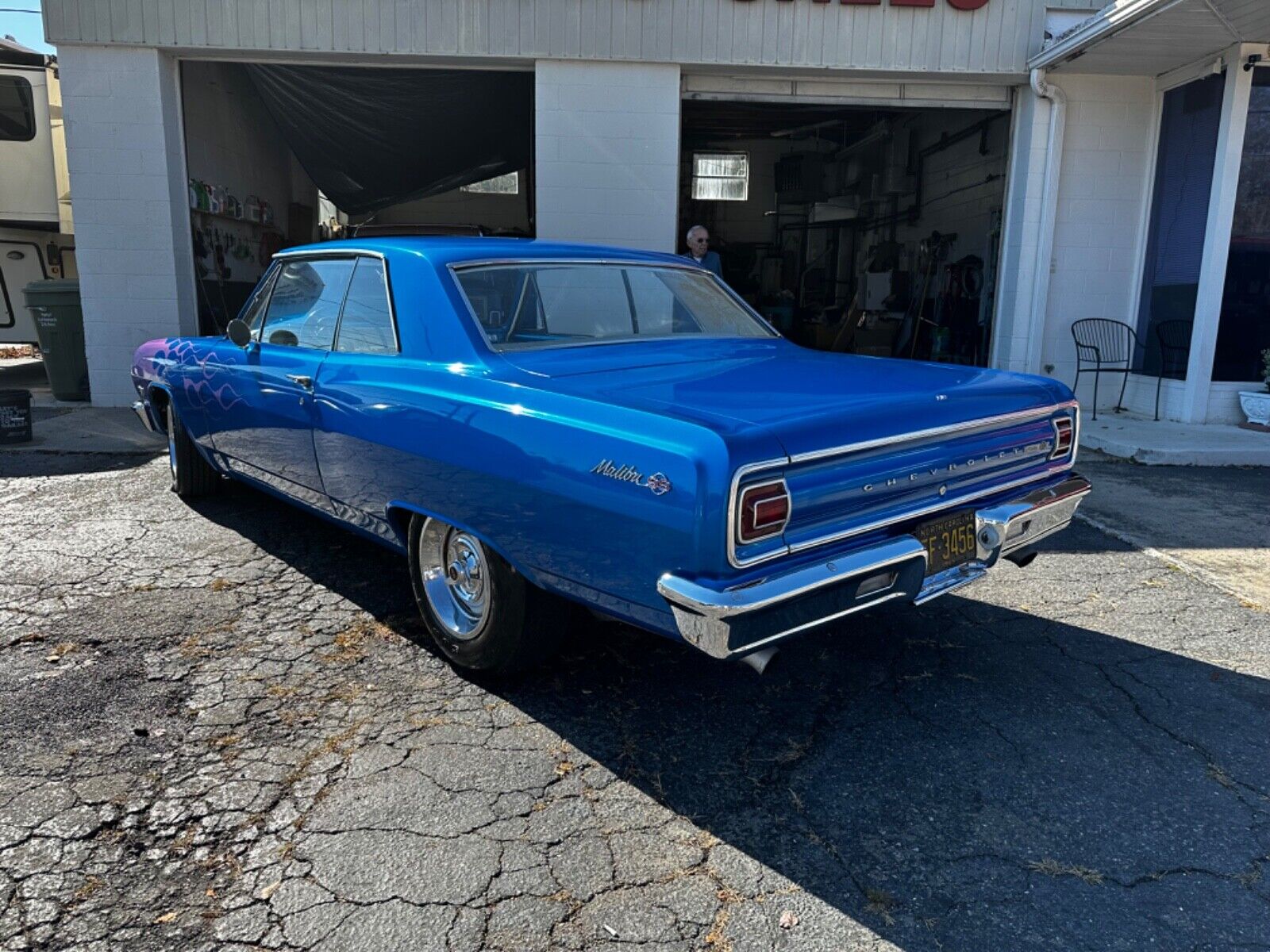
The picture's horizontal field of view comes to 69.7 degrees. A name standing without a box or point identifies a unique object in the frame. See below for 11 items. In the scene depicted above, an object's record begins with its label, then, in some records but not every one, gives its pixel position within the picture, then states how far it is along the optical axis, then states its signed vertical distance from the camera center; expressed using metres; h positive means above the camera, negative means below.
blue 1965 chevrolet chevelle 2.40 -0.49
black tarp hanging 10.19 +1.88
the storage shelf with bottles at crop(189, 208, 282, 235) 10.52 +0.69
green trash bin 9.23 -0.58
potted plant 8.15 -0.95
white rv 11.32 +1.22
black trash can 7.17 -1.13
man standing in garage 7.96 +0.34
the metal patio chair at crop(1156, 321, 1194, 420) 8.59 -0.50
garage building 8.47 +1.70
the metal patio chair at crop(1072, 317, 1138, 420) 9.23 -0.49
